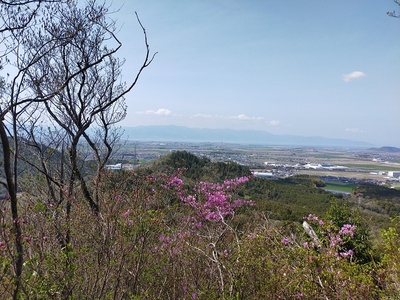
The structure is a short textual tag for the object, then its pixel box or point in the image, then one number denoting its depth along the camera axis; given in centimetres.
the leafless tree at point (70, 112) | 478
